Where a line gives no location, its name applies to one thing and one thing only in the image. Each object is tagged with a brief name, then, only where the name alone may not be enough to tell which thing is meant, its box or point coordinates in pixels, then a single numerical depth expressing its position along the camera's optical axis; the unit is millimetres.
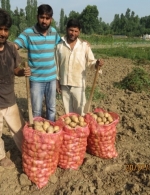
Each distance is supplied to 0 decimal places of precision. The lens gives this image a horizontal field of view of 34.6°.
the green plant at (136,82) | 6390
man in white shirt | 3174
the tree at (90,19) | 66812
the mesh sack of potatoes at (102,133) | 2965
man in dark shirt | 2439
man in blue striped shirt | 2967
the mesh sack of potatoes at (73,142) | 2771
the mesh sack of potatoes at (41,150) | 2529
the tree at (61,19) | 70250
